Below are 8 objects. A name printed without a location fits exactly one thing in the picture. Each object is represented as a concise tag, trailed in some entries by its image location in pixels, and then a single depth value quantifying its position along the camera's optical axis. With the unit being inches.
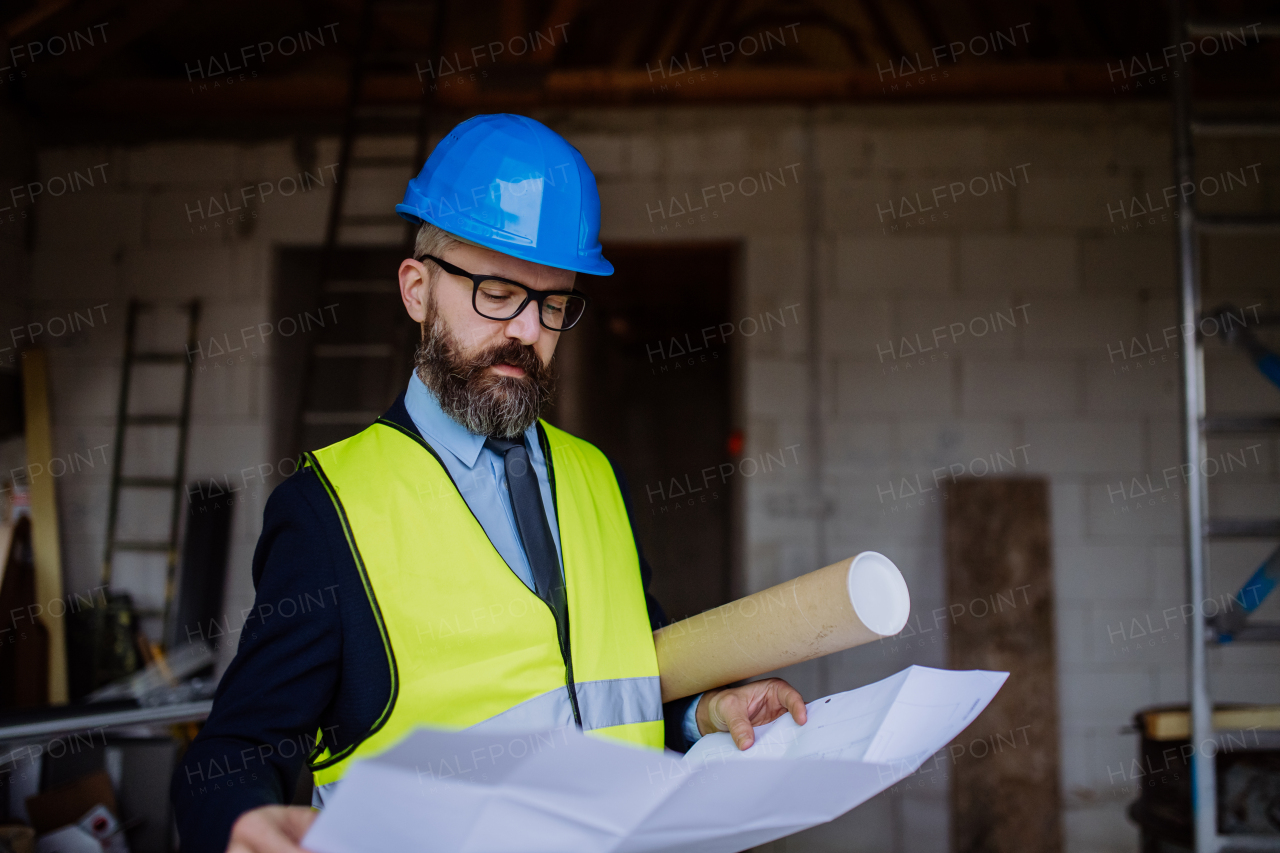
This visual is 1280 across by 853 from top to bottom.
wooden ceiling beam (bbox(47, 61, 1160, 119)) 140.2
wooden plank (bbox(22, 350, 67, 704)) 135.7
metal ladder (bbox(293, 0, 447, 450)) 134.3
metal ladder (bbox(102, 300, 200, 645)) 146.0
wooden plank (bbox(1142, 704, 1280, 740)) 78.4
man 36.9
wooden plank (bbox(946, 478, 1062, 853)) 129.1
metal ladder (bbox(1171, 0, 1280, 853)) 74.0
